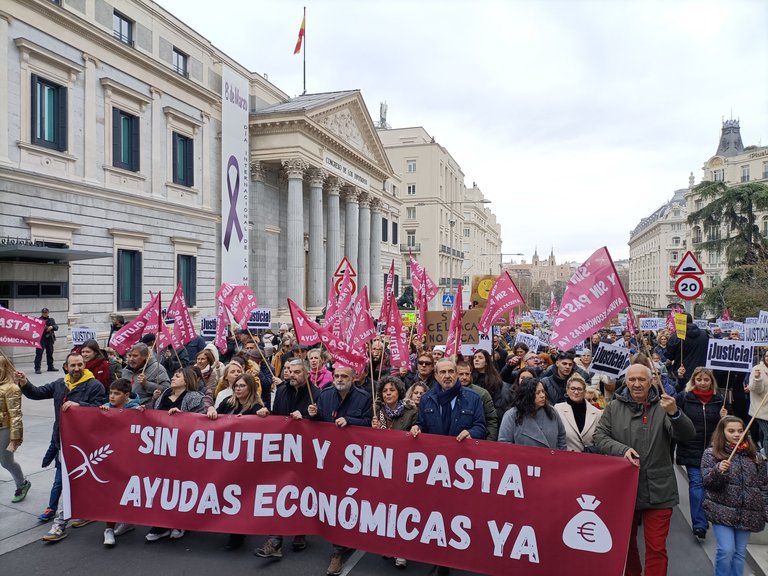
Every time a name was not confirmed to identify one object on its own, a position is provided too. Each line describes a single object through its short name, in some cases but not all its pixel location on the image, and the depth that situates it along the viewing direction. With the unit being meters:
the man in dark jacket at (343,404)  5.30
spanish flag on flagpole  38.31
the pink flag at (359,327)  6.78
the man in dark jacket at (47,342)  15.51
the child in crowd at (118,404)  5.39
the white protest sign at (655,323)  17.16
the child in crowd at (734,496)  4.29
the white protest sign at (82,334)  10.41
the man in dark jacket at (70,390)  5.90
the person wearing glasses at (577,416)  5.27
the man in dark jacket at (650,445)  4.32
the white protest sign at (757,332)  8.84
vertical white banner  27.77
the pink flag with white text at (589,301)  5.70
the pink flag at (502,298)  9.74
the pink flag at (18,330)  6.51
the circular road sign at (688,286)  9.16
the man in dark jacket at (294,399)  5.32
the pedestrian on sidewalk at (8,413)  5.85
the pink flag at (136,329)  8.72
